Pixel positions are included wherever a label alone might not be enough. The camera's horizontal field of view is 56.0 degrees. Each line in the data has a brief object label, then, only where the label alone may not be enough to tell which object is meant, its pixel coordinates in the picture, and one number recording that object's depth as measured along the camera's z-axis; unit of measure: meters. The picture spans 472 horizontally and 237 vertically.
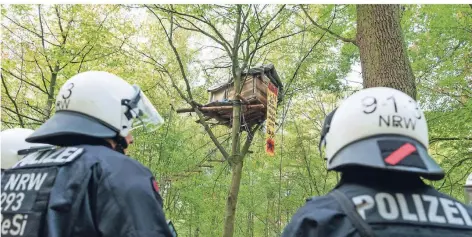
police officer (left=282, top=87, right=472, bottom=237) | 1.58
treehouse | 8.88
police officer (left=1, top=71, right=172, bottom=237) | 1.89
